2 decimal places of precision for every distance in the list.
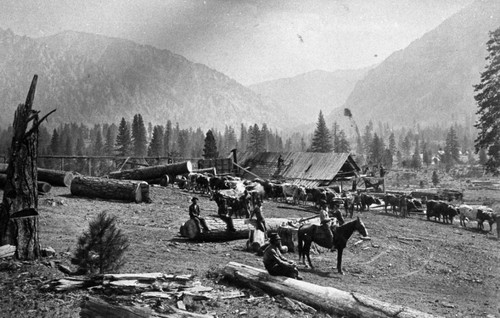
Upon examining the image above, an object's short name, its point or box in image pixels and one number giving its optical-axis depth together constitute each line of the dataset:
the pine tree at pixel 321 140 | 70.00
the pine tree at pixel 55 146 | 86.69
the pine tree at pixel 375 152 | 93.81
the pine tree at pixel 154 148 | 88.56
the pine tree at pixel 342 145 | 86.72
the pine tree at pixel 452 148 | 101.56
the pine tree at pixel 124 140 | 79.56
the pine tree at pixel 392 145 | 131.07
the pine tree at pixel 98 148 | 112.95
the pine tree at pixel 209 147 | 58.26
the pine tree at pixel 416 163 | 99.44
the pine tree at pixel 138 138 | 97.00
